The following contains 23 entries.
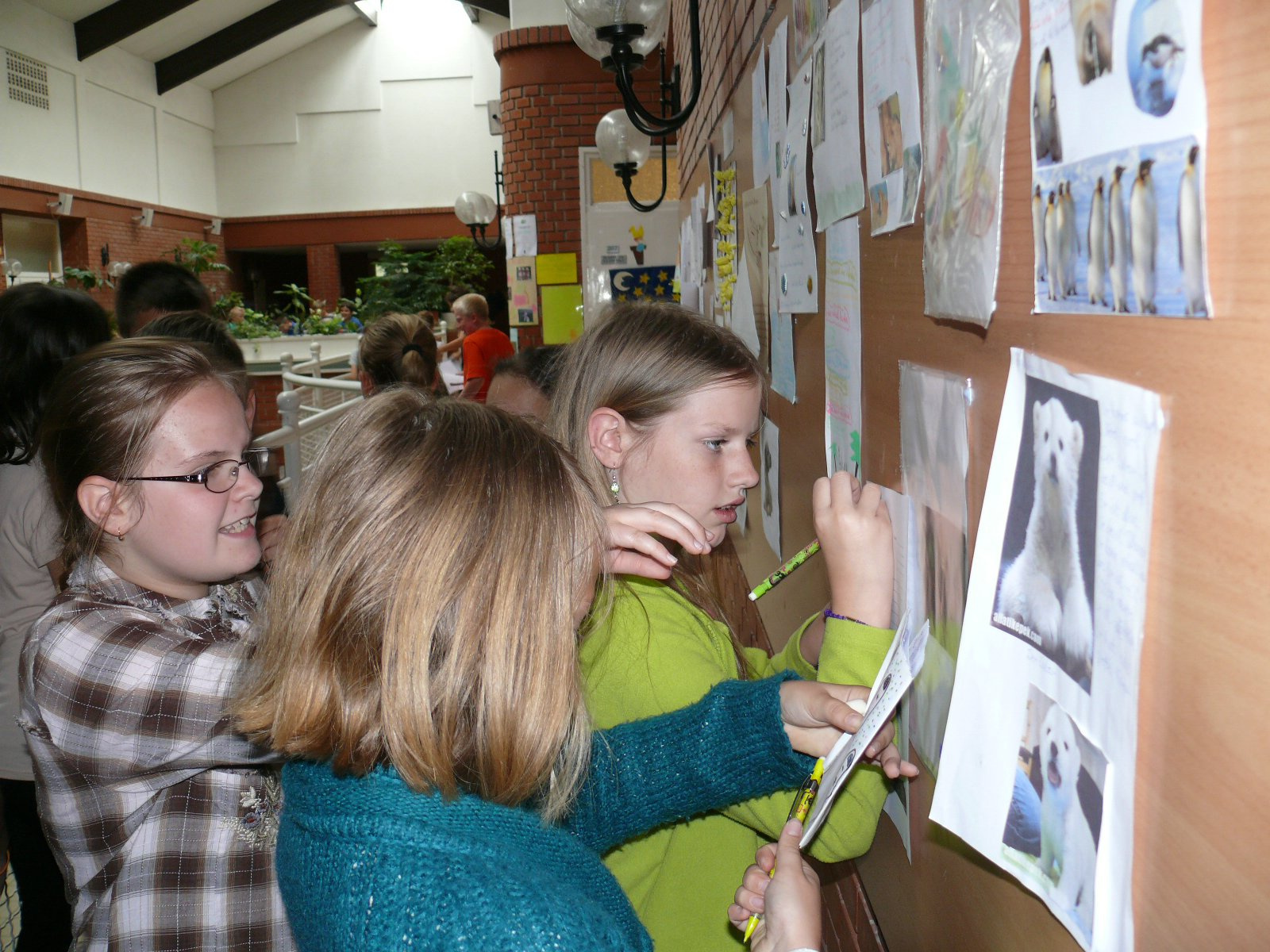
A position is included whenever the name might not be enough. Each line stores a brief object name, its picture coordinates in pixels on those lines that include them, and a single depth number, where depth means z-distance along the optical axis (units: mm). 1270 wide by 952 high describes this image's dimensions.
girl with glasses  1362
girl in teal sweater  859
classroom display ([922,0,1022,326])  709
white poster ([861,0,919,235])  928
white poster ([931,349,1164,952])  570
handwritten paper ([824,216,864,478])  1248
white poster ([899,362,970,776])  883
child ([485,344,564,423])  2951
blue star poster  6555
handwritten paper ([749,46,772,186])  1862
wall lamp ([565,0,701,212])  2699
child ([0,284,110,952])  2152
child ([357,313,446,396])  4309
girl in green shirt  1153
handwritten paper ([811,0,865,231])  1145
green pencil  1298
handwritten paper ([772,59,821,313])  1484
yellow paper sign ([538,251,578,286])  9500
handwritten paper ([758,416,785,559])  2131
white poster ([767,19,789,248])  1609
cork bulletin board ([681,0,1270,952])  445
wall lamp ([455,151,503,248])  12594
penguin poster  473
